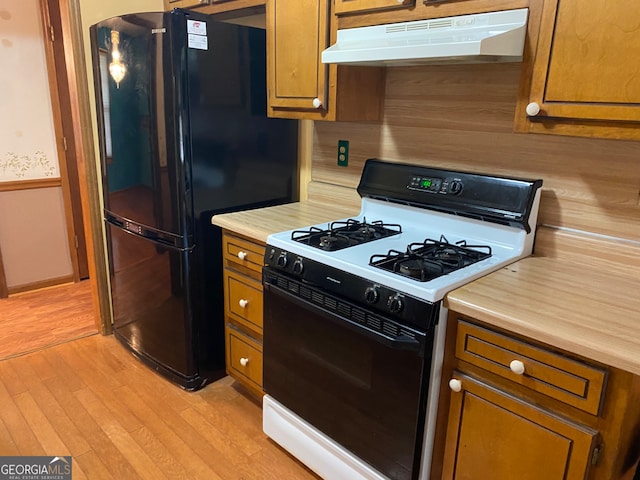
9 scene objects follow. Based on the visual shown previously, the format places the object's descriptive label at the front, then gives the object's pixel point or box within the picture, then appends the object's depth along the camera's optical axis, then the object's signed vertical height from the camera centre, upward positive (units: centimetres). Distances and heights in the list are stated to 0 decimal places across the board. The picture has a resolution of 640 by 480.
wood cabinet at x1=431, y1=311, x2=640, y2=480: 114 -74
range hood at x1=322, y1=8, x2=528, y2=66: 135 +22
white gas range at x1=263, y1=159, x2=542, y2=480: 141 -59
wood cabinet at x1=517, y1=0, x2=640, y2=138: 120 +13
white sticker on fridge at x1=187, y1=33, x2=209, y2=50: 197 +27
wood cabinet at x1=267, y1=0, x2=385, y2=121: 190 +15
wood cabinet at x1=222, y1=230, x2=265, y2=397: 204 -85
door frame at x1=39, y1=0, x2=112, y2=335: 253 -27
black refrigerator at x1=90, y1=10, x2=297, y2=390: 204 -23
